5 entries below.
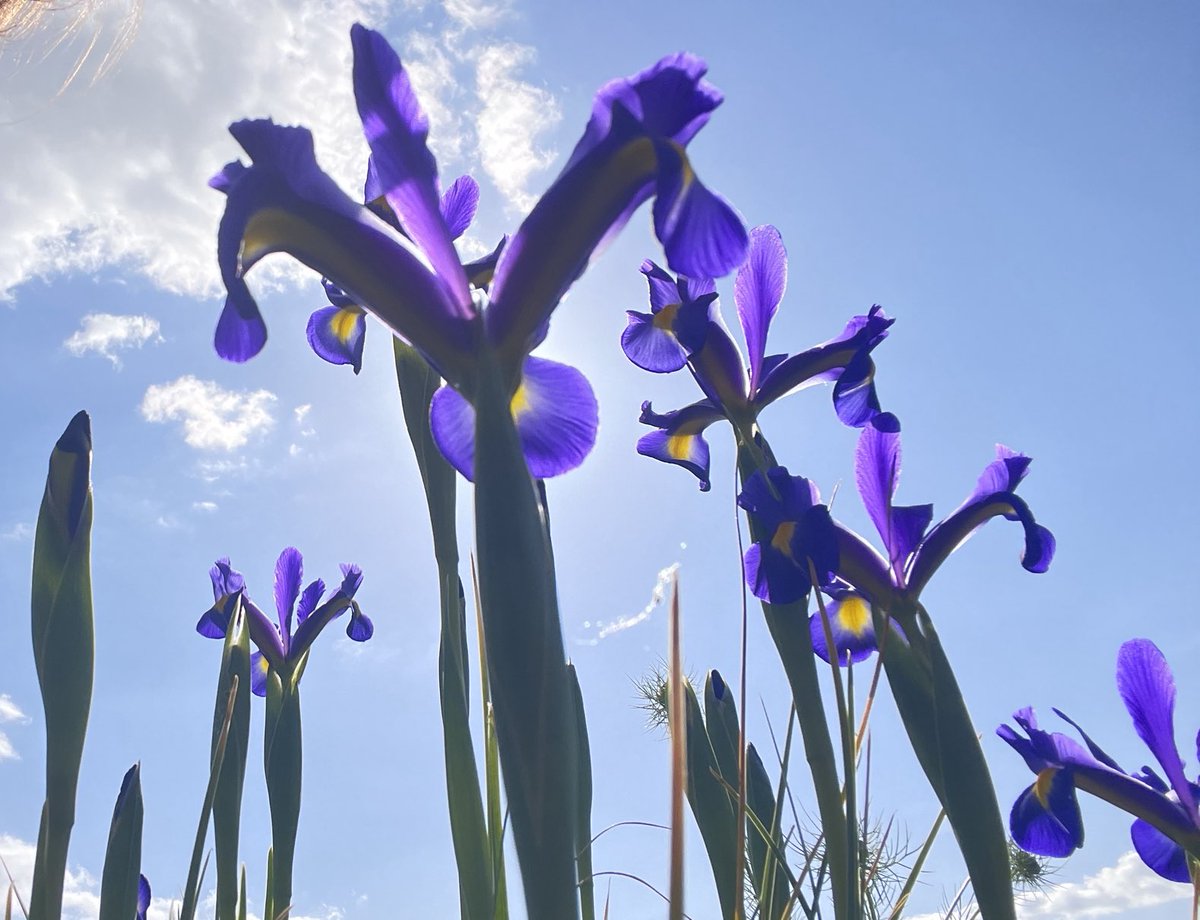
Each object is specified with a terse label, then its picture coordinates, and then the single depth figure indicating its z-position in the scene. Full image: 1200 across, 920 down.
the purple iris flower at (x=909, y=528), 0.38
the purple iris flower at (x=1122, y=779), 0.40
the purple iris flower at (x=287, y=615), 0.56
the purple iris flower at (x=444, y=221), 0.27
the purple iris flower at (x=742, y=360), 0.39
